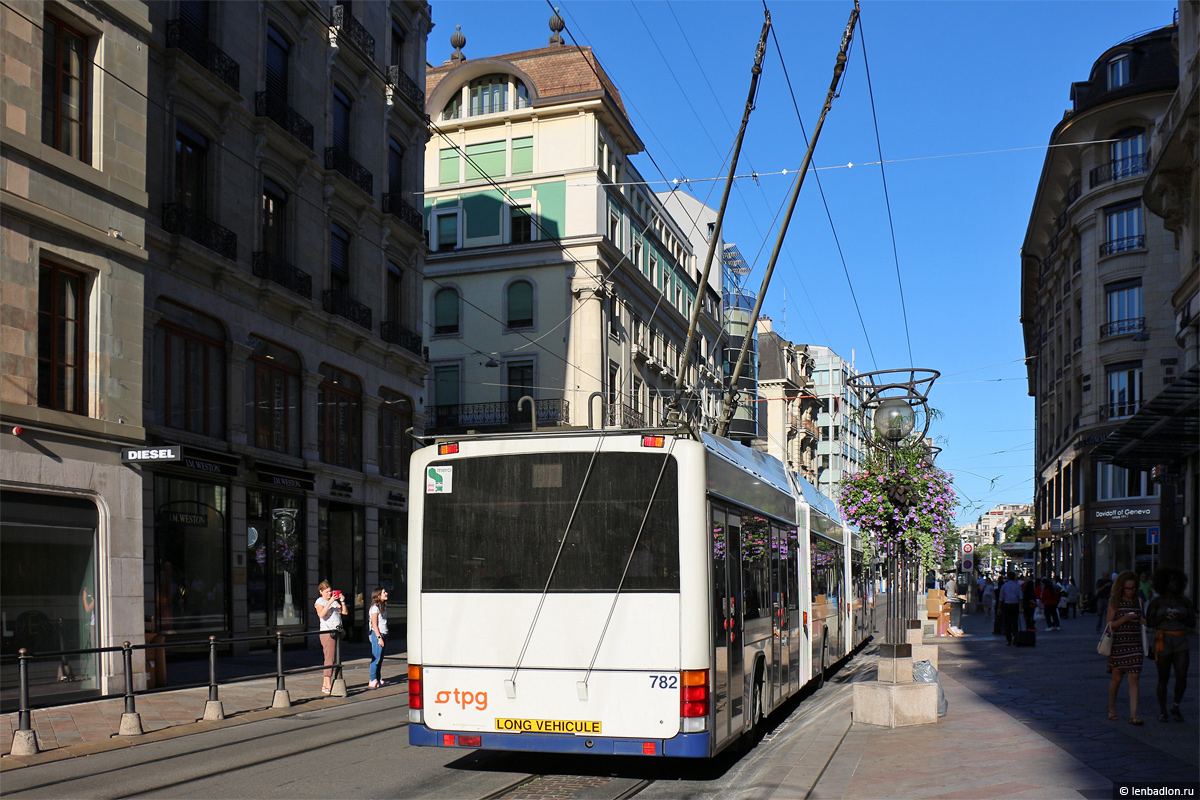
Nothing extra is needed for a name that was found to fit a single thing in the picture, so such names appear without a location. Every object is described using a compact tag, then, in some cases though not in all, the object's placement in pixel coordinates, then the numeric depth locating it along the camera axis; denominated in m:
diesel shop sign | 17.69
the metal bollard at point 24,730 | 11.49
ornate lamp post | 13.59
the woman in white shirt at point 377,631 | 18.30
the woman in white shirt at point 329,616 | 17.44
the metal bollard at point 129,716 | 13.05
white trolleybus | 9.09
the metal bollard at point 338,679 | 17.12
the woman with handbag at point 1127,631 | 12.02
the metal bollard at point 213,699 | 14.28
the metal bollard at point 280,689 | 15.63
